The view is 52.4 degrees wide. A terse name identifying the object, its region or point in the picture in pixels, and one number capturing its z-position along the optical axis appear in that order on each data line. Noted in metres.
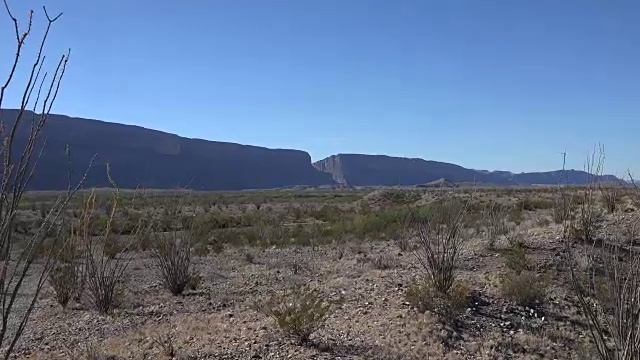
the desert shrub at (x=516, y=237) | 15.22
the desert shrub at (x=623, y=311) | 5.36
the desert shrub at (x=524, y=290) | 11.31
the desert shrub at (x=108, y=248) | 17.59
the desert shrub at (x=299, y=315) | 8.97
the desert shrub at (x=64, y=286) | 12.75
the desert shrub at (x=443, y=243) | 11.50
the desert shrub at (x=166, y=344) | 8.41
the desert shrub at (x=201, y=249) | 21.41
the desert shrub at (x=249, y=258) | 19.58
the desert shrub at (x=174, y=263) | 13.85
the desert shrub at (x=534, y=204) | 32.50
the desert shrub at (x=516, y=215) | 24.44
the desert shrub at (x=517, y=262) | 13.00
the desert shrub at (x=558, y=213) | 19.74
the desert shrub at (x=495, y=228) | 16.26
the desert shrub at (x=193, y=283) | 14.23
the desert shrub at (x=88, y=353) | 8.26
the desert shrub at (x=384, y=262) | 15.17
